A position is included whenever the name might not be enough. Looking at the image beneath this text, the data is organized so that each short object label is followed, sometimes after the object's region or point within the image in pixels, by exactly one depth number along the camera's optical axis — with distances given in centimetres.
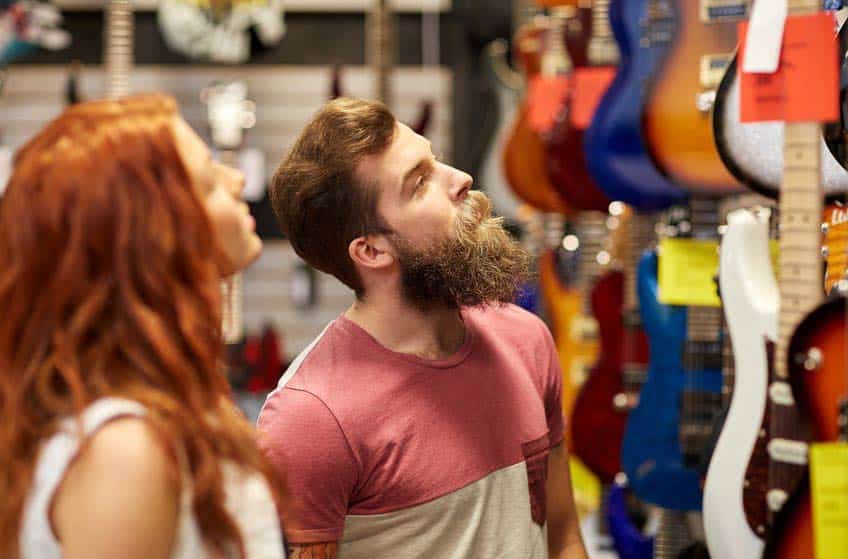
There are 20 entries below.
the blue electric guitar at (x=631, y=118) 291
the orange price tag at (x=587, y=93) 358
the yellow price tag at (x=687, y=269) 248
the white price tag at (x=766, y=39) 171
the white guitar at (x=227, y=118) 560
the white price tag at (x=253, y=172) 563
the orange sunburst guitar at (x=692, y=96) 263
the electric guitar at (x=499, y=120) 584
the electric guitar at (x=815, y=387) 161
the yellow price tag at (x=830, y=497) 151
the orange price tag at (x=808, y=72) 166
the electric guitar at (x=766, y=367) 170
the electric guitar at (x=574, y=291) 436
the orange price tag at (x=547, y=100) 392
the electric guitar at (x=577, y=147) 369
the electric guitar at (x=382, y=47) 509
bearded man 201
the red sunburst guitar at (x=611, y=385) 369
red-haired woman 143
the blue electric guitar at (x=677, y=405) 289
